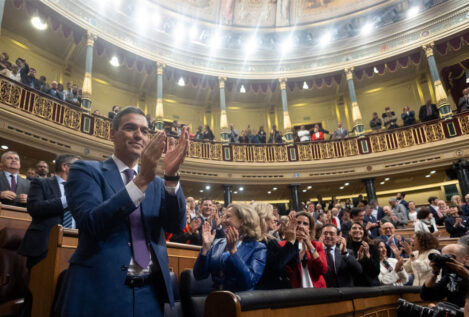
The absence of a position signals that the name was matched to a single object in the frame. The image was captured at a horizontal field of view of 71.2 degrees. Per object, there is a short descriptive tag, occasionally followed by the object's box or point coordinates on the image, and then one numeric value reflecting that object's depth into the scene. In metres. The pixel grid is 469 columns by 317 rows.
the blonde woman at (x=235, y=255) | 1.92
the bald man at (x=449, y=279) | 2.14
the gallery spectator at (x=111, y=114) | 9.37
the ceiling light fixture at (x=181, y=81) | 11.66
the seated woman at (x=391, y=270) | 3.85
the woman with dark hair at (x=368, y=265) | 3.00
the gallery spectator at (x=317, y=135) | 11.64
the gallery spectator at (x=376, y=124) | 11.68
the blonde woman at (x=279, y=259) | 2.12
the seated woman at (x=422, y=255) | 3.44
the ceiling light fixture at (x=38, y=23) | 8.66
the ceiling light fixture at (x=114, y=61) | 10.25
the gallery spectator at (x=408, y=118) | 10.89
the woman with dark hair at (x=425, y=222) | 6.14
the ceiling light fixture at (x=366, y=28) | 12.13
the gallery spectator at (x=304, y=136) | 11.86
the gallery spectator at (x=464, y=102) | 9.97
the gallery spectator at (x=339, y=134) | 11.62
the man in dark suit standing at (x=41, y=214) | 2.36
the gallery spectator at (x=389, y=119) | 11.04
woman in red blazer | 2.42
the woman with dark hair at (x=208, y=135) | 11.32
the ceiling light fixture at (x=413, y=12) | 11.22
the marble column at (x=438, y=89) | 10.17
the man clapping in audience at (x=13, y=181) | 3.59
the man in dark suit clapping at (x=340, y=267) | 2.93
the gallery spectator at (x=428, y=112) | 10.61
